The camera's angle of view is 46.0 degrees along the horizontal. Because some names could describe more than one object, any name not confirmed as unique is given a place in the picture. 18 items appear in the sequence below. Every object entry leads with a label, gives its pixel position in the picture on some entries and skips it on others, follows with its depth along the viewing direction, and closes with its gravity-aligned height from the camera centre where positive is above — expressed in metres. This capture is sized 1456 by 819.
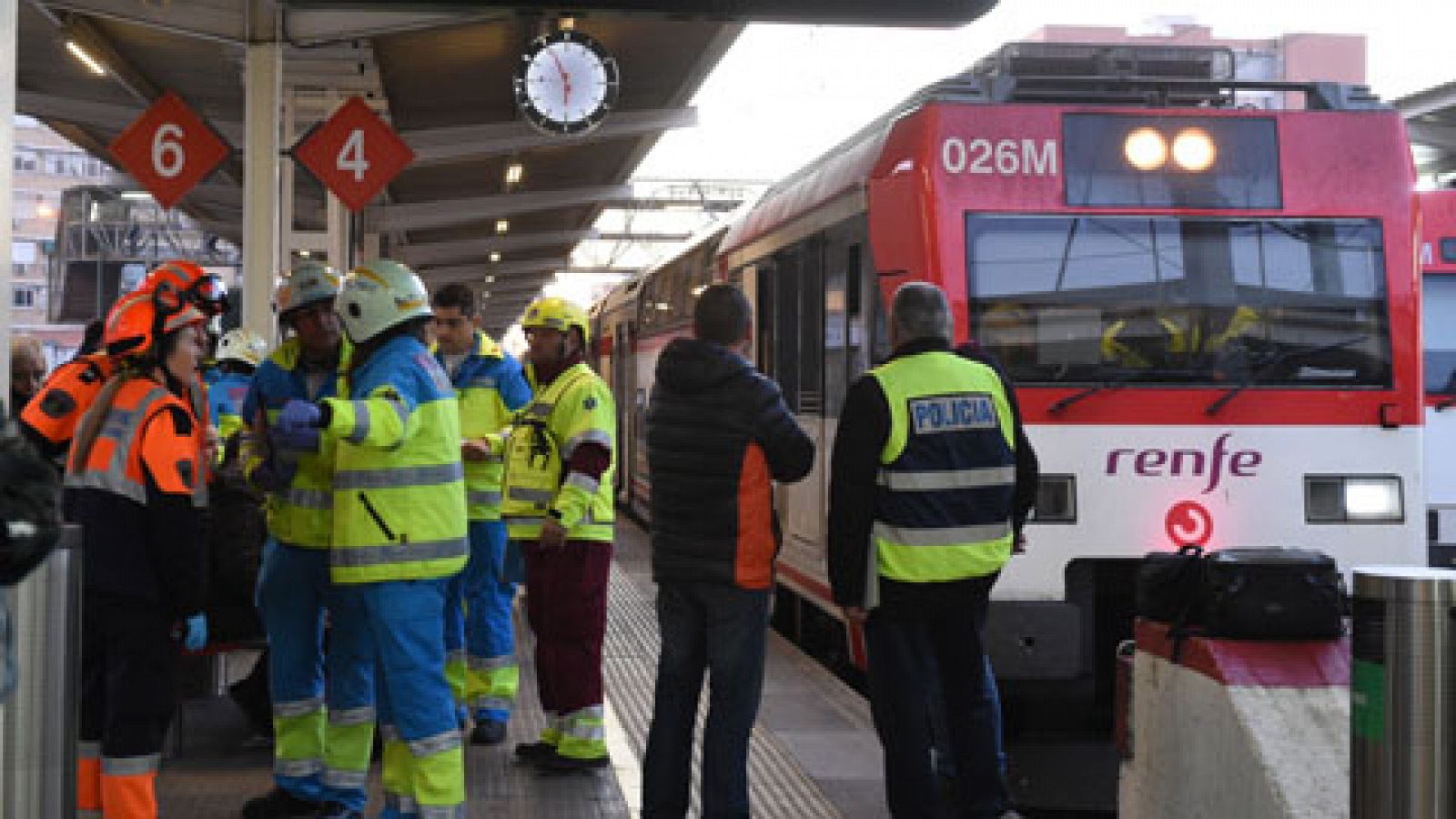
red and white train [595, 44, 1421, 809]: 7.50 +0.51
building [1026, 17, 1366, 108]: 56.31 +13.35
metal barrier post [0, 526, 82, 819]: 3.50 -0.56
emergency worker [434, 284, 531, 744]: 7.55 -0.42
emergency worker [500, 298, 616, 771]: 6.82 -0.41
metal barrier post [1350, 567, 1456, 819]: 4.04 -0.62
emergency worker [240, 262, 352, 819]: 5.82 -0.37
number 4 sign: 12.13 +1.99
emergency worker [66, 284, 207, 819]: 5.16 -0.31
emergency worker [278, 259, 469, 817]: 5.27 -0.28
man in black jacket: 5.45 -0.34
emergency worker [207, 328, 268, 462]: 8.11 +0.28
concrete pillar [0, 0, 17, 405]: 3.96 +0.68
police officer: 5.56 -0.28
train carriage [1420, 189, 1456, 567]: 11.78 +0.48
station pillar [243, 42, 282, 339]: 11.78 +1.76
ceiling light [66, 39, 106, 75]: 14.69 +3.30
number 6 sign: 12.16 +1.99
